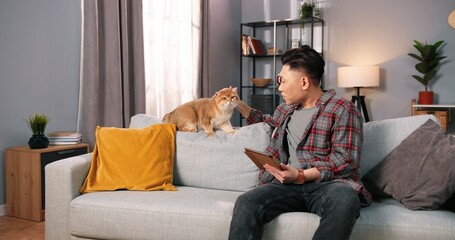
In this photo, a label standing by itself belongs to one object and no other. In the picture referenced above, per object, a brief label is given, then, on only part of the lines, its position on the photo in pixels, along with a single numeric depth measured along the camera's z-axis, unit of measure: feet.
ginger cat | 7.65
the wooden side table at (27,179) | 9.46
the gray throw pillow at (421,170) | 5.44
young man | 5.08
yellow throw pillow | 6.91
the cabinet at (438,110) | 14.40
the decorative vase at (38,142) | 9.67
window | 13.70
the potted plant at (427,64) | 15.12
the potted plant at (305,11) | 17.01
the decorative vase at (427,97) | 15.21
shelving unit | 17.76
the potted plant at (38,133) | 9.70
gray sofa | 5.28
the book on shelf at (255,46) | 18.04
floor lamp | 15.55
